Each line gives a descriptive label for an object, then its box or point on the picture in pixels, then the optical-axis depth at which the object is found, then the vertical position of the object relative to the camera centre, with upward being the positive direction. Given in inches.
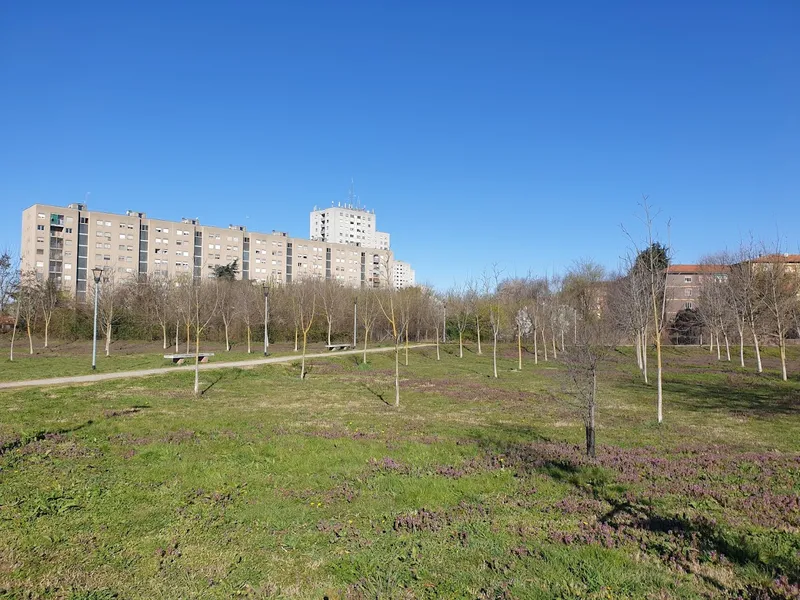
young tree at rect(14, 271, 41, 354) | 1628.0 +146.6
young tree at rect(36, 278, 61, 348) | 1984.5 +179.9
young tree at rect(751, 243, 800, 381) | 1381.6 +121.3
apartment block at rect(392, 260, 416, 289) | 6953.7 +866.4
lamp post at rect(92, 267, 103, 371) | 1116.8 +154.1
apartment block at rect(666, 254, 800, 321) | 2962.8 +243.2
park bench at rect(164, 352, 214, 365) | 1274.6 -57.9
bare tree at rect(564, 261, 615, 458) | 446.0 -45.7
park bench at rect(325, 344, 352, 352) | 1873.3 -57.2
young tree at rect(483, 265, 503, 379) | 2215.6 +127.0
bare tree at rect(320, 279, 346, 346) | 2458.8 +183.9
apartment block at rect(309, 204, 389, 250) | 6348.4 +1402.9
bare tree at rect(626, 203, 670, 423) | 665.0 +98.7
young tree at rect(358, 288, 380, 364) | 2291.1 +127.5
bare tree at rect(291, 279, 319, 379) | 2344.2 +188.5
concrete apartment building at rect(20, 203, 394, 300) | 3373.5 +684.6
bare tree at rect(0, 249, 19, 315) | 1603.1 +198.2
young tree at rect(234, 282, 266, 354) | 2245.3 +149.8
